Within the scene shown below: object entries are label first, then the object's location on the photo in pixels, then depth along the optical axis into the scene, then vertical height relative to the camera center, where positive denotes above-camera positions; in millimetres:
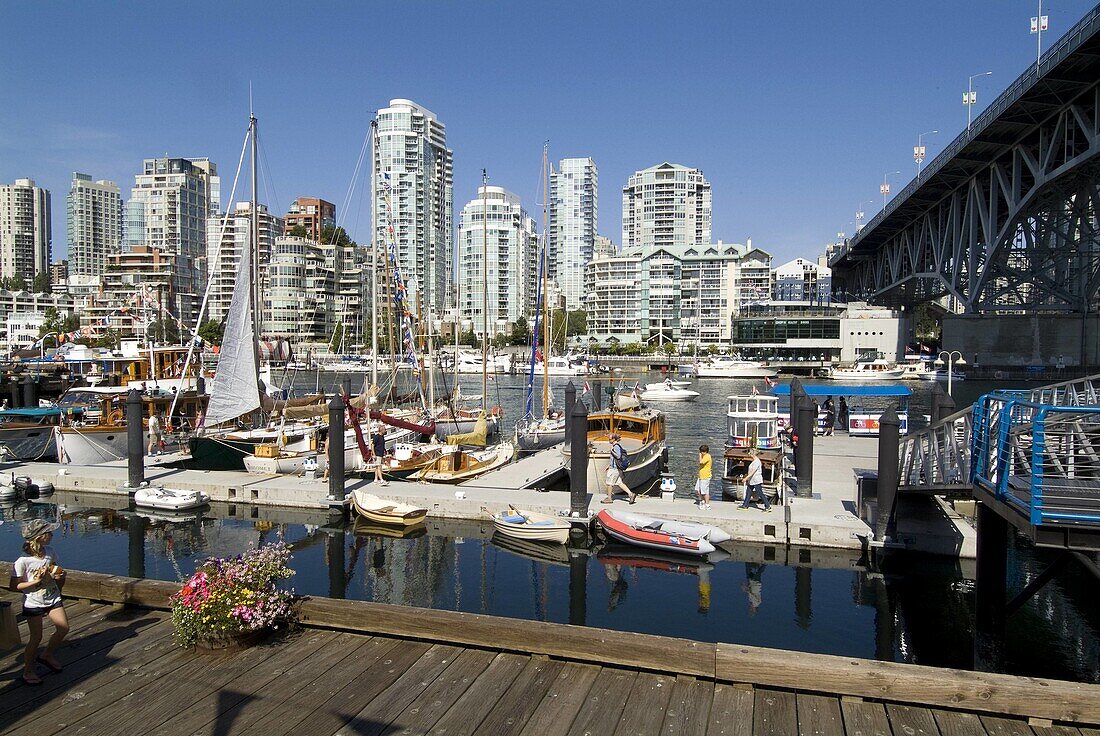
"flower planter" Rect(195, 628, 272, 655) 7543 -3074
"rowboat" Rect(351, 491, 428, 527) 21422 -4824
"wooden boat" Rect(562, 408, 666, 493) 27094 -3529
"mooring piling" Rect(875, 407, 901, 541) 17953 -3025
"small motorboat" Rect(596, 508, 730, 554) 18500 -4773
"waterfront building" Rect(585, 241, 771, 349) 165500 +12753
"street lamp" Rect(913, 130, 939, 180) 105544 +28409
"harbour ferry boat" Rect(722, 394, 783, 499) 23922 -3611
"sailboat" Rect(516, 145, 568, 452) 36375 -3904
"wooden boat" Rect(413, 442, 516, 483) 25453 -4237
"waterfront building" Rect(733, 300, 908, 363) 138875 +2687
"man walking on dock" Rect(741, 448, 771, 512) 20500 -3701
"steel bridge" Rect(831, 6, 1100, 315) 62656 +17662
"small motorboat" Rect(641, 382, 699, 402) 76006 -4770
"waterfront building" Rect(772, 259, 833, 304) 178875 +16657
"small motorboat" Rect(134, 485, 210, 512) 23594 -4905
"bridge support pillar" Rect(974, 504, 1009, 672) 11359 -3681
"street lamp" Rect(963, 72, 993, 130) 82825 +28352
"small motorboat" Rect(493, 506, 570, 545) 19906 -4882
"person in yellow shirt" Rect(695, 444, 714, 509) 20891 -3871
